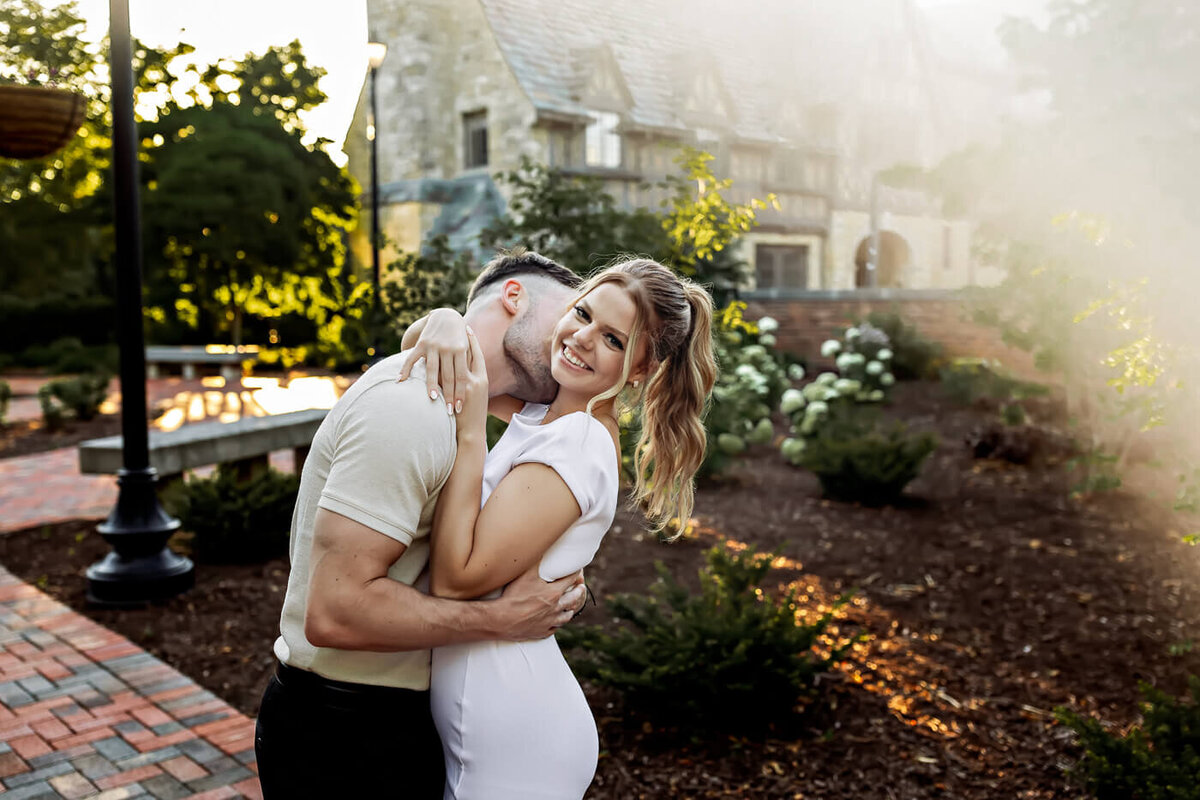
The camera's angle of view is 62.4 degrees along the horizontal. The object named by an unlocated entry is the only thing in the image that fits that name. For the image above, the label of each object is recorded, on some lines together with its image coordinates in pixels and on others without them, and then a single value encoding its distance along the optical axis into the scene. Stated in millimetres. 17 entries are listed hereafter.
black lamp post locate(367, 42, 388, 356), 10094
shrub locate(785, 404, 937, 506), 6902
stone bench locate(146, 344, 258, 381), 18172
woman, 1518
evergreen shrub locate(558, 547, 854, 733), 3441
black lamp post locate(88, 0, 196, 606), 4797
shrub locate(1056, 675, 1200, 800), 2693
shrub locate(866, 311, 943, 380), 13500
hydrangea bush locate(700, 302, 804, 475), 7453
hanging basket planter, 4684
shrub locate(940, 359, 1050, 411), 10381
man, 1422
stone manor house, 15820
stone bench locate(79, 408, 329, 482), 5383
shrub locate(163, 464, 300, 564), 5555
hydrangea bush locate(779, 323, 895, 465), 8609
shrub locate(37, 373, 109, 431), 11672
